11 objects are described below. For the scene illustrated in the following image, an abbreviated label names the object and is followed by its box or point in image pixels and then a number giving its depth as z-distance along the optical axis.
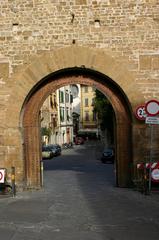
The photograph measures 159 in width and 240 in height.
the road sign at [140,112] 13.52
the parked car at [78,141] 71.44
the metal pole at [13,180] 13.08
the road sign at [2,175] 13.21
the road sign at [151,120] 12.19
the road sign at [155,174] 12.99
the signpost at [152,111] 12.23
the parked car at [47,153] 38.66
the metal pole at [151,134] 12.77
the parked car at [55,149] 41.44
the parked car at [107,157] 32.72
